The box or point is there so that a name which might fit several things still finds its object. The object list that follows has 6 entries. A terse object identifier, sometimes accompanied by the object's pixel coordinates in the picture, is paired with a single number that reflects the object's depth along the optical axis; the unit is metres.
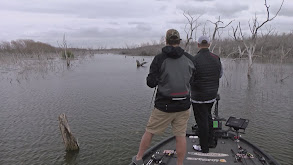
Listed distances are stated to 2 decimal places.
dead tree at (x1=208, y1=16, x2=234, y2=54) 20.73
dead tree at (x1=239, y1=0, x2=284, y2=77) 20.96
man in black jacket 4.82
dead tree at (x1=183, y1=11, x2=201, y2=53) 23.51
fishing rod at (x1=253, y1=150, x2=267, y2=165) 4.69
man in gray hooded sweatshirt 3.89
